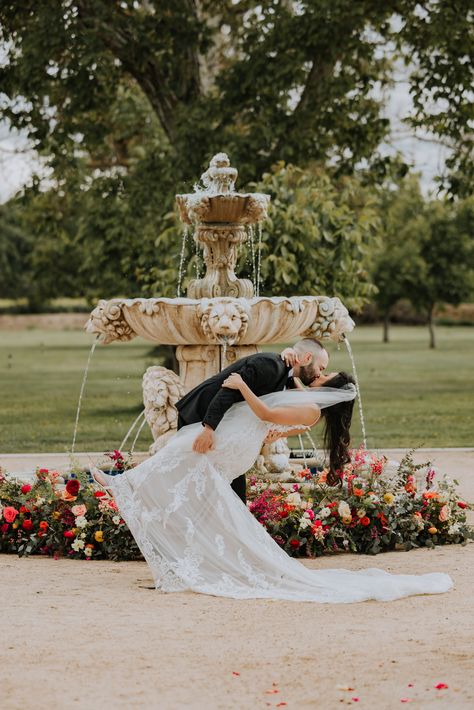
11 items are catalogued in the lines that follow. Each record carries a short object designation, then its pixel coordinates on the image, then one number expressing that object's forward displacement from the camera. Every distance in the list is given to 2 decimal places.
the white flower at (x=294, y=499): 8.50
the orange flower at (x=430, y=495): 8.83
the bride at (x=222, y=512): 7.31
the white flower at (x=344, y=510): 8.47
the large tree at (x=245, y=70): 18.50
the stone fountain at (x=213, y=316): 10.06
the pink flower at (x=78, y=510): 8.34
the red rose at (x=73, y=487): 8.55
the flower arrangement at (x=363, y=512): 8.42
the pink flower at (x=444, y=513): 8.74
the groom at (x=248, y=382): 7.46
